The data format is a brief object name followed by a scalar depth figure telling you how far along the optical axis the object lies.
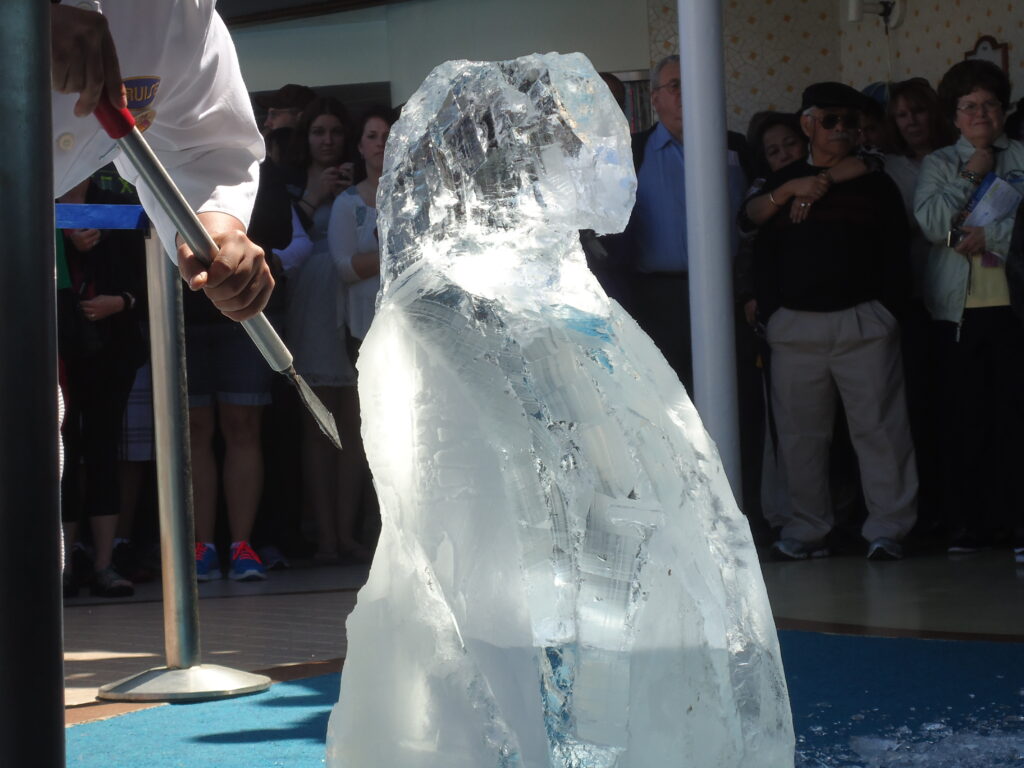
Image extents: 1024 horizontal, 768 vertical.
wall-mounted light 7.48
